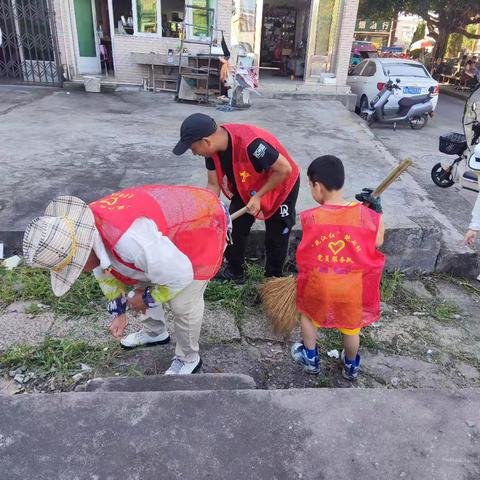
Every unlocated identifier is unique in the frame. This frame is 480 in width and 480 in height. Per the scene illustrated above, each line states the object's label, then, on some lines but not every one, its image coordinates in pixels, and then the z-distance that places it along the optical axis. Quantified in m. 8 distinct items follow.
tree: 17.33
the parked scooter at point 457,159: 5.34
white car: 9.26
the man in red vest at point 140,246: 1.48
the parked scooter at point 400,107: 9.11
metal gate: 9.18
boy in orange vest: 2.05
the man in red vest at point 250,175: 2.28
